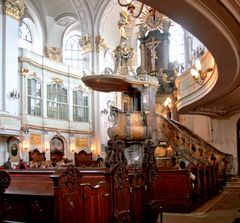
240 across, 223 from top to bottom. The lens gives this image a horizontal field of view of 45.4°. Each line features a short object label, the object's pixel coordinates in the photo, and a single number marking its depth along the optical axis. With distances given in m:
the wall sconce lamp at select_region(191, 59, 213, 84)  8.69
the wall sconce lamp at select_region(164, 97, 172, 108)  17.73
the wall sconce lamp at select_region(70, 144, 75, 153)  18.82
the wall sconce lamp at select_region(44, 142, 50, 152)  17.27
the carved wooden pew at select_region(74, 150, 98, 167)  17.91
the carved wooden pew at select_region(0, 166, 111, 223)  4.52
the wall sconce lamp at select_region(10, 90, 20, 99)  14.59
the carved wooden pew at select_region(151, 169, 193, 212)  7.92
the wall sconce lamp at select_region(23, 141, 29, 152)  15.73
